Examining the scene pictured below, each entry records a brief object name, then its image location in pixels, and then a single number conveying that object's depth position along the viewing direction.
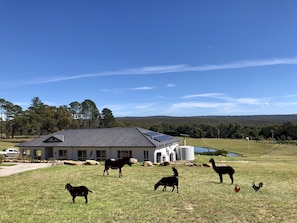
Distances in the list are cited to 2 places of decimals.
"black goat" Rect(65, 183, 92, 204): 13.14
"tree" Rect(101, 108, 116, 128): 121.30
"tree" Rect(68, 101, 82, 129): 112.12
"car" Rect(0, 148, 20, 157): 46.50
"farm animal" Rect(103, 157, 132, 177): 20.95
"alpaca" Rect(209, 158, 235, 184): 18.23
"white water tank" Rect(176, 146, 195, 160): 41.59
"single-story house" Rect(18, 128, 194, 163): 37.06
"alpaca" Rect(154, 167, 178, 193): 15.22
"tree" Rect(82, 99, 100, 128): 115.19
